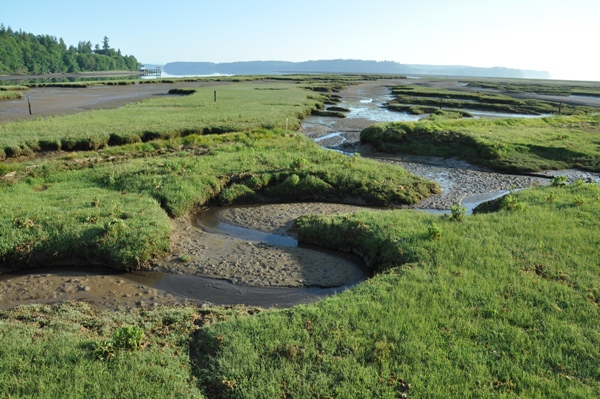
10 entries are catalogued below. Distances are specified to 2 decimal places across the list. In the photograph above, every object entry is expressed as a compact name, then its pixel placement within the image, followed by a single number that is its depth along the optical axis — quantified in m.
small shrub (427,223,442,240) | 14.21
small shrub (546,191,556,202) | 18.61
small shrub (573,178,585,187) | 21.01
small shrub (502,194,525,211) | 17.48
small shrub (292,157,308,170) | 23.73
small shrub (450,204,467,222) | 16.27
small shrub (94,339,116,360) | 8.47
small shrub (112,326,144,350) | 8.76
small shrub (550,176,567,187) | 21.69
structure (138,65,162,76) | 189.82
